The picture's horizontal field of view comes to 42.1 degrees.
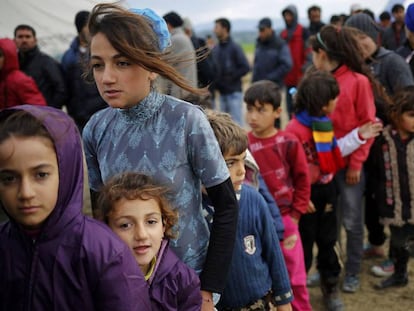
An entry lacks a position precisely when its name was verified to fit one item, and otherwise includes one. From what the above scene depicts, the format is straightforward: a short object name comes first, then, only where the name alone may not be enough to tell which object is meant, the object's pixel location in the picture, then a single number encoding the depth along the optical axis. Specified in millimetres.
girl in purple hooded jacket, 1305
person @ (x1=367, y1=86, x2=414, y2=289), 3568
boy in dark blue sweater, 2158
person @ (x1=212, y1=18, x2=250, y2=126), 7895
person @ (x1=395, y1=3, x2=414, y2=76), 4191
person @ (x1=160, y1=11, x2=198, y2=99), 5529
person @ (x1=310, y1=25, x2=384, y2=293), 3578
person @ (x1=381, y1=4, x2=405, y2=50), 8266
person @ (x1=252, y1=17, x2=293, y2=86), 7672
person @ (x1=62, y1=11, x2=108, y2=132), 5309
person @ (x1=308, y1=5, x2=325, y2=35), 8977
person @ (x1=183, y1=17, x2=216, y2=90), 6852
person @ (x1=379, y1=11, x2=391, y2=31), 10727
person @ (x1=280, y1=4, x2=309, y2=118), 8484
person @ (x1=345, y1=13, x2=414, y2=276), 3934
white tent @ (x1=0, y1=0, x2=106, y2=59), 6293
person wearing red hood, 4910
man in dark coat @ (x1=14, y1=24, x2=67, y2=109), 5543
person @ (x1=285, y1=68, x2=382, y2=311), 3318
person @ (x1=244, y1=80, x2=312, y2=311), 3031
